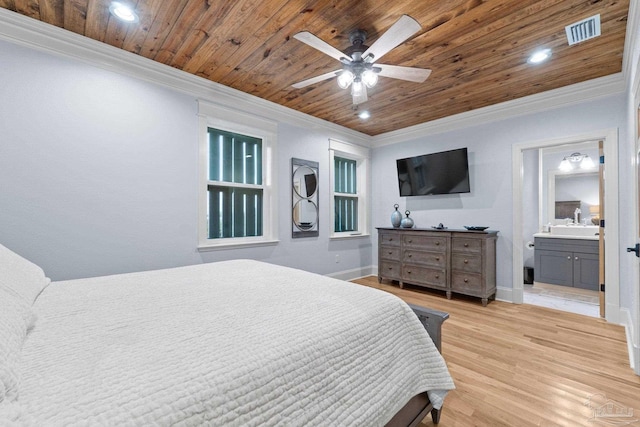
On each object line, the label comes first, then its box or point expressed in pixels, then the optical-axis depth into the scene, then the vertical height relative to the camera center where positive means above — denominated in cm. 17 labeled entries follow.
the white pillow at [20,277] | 106 -27
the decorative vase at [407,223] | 424 -17
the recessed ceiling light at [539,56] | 237 +137
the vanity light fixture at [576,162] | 455 +82
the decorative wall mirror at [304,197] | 383 +22
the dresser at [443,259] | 339 -64
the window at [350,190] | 460 +40
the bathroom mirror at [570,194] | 461 +30
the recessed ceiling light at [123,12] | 187 +141
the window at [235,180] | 301 +40
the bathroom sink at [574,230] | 404 -29
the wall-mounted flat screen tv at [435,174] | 387 +57
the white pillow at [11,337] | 60 -34
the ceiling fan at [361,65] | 180 +111
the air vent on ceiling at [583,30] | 198 +135
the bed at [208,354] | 63 -41
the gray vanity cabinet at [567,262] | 391 -76
